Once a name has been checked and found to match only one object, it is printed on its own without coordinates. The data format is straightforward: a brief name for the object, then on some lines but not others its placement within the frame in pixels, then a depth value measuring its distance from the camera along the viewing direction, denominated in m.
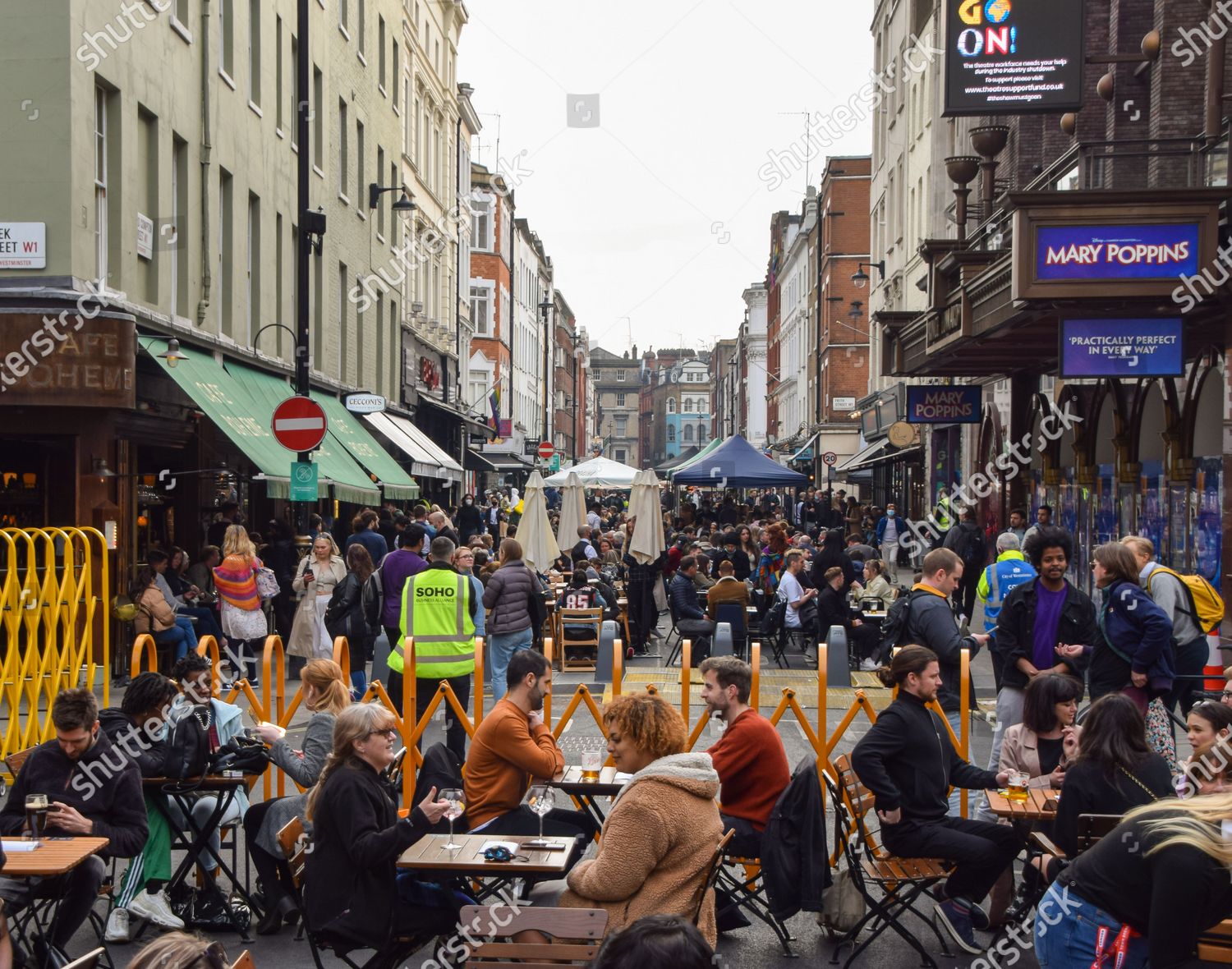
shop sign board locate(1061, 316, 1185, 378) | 14.42
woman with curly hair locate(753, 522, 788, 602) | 20.28
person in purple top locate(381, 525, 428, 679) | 13.26
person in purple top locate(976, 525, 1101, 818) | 9.63
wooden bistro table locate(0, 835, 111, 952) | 5.88
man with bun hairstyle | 6.85
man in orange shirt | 7.08
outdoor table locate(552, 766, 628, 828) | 7.50
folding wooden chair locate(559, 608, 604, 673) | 17.38
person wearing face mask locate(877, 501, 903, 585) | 30.20
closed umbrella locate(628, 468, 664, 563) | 19.97
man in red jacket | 7.12
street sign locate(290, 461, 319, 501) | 15.80
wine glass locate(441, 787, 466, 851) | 6.08
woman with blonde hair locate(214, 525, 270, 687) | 14.30
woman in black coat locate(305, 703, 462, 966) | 5.90
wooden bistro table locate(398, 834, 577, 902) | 6.01
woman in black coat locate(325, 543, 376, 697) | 13.65
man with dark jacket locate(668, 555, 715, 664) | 17.41
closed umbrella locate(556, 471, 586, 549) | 23.58
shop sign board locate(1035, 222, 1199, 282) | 13.77
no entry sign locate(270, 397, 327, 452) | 15.26
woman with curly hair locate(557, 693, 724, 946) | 5.48
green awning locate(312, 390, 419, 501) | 25.84
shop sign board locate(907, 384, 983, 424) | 25.61
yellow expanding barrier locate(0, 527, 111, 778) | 9.48
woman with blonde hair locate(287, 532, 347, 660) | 14.55
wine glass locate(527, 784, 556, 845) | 6.62
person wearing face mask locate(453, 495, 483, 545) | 30.53
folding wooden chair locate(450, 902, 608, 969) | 5.01
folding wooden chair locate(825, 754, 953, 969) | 6.77
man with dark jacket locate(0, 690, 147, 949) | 6.71
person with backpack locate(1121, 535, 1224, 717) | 9.87
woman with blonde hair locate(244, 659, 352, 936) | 7.11
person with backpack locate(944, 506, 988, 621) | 20.12
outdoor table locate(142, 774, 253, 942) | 7.27
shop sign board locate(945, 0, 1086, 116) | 16.58
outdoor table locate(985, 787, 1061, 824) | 6.86
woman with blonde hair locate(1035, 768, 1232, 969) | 4.48
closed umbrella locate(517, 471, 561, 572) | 20.41
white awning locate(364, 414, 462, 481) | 30.91
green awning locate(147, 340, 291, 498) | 16.78
